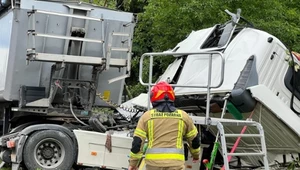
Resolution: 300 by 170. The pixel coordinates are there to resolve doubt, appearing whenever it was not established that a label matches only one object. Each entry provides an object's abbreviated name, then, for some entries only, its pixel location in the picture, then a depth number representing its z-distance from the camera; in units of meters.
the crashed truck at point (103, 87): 7.46
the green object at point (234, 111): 7.31
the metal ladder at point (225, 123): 6.49
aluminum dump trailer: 8.93
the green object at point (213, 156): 6.53
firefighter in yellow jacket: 5.43
